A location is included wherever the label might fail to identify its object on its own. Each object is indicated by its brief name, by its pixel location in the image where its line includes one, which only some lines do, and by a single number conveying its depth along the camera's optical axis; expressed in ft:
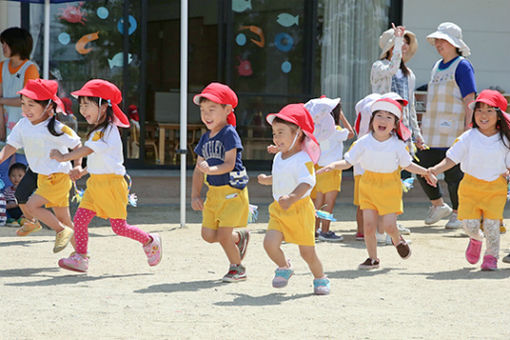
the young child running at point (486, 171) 33.30
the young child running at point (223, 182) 30.57
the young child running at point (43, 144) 34.47
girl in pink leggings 32.14
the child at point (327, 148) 39.97
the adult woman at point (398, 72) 40.72
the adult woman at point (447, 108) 42.61
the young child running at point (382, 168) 33.05
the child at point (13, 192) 44.74
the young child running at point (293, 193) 28.38
